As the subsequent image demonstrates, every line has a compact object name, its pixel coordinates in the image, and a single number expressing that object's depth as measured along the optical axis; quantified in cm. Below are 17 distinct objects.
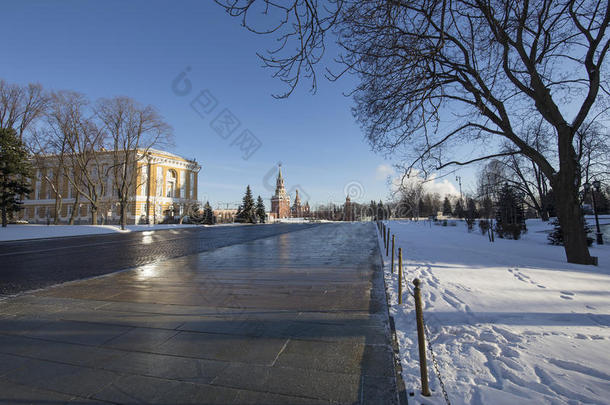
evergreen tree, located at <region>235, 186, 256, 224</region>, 5538
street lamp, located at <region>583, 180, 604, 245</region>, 1687
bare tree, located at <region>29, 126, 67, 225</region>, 3198
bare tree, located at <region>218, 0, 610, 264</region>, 857
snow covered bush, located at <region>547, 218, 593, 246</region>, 1645
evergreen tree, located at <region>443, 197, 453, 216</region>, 9531
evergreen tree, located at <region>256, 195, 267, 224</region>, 5978
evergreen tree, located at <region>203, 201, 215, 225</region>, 4788
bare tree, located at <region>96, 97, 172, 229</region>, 3247
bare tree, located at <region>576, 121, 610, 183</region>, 2482
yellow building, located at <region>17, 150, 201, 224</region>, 4781
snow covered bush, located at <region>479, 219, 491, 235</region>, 2329
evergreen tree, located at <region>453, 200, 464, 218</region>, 7965
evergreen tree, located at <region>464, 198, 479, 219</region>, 2996
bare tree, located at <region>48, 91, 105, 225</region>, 3032
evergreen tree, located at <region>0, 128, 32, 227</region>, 2356
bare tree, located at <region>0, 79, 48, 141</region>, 2866
